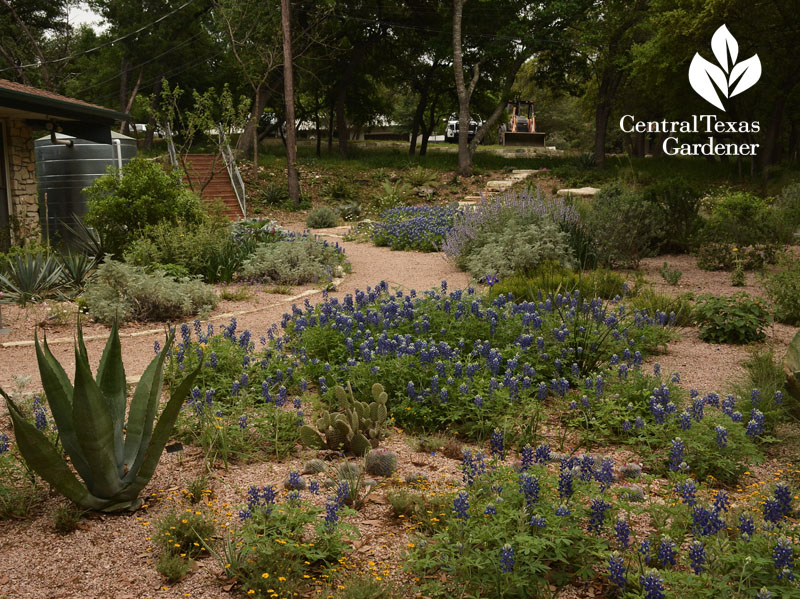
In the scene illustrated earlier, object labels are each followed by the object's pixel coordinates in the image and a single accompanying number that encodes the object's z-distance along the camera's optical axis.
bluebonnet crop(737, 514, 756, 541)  2.55
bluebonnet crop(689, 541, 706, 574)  2.39
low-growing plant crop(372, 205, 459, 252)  13.87
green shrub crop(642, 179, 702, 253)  11.38
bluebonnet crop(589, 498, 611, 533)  2.65
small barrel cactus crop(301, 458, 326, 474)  3.78
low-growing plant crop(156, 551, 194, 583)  2.78
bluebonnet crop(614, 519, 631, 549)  2.57
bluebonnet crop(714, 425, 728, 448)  3.51
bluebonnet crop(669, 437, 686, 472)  3.35
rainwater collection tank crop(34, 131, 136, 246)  13.77
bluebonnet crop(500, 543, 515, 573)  2.40
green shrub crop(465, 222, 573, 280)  9.62
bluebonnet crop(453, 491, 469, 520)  2.71
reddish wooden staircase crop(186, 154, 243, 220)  20.05
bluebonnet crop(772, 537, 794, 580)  2.31
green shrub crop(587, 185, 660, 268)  10.19
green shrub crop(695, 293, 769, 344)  6.35
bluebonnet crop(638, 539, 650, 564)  2.60
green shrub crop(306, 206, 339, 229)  18.38
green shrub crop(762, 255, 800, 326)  7.05
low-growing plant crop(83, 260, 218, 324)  8.01
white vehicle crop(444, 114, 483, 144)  52.72
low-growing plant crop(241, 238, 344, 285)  10.46
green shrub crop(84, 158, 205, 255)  10.95
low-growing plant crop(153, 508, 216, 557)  2.95
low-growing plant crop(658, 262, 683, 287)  9.06
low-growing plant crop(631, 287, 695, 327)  7.04
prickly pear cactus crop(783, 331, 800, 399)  4.33
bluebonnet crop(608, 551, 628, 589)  2.41
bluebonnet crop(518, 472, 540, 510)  2.71
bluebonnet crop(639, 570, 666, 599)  2.22
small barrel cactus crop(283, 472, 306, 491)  3.26
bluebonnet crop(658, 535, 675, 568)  2.48
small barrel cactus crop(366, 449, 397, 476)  3.78
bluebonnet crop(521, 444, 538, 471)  3.09
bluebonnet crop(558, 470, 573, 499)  2.80
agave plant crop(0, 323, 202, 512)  3.04
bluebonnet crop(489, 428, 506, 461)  3.67
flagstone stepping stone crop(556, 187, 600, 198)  15.63
